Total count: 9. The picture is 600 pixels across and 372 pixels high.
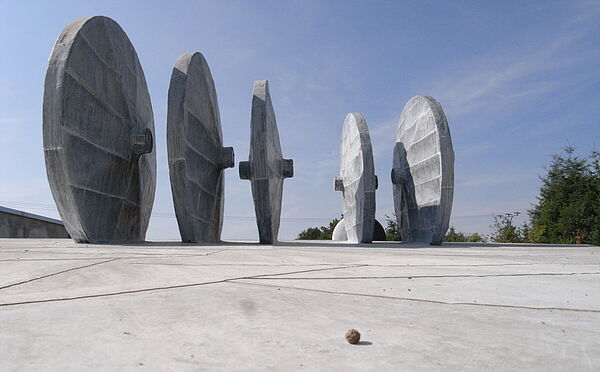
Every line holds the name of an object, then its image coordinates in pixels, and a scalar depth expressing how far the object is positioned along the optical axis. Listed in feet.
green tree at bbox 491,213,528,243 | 82.28
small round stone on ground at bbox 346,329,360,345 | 5.50
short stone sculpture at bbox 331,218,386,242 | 82.12
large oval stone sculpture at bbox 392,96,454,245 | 45.03
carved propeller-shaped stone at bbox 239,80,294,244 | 43.06
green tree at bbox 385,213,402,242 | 92.48
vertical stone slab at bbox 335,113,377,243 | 50.11
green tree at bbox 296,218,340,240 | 118.32
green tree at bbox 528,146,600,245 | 62.95
